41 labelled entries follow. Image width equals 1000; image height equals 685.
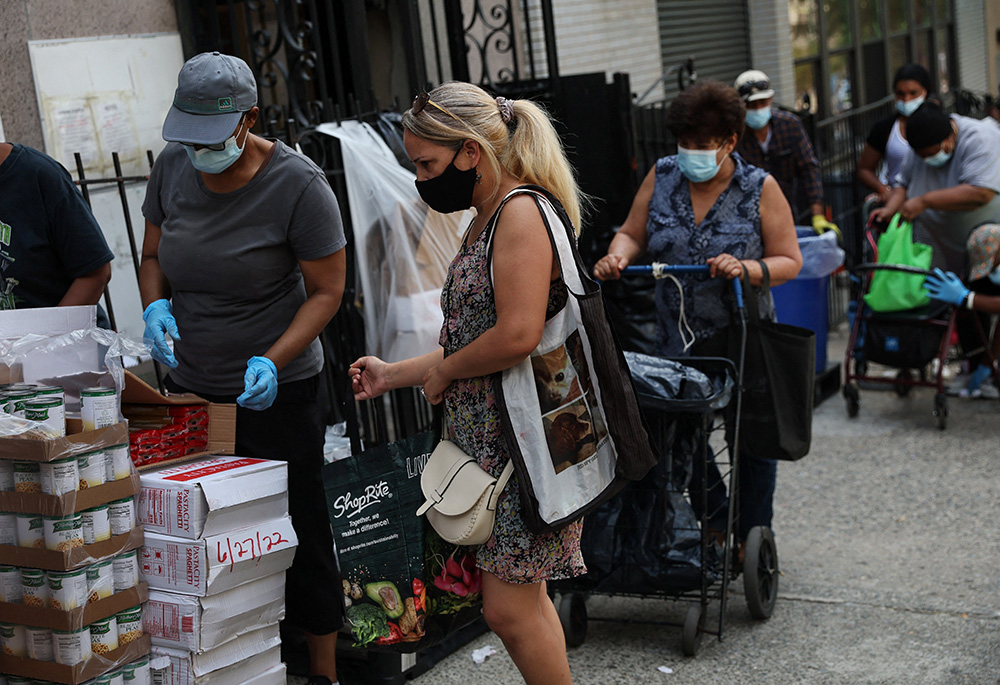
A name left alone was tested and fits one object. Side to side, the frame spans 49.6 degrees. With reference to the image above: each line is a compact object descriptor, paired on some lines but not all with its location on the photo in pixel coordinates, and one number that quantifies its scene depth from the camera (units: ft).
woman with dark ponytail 23.48
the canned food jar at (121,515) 9.45
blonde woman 8.63
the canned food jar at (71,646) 9.15
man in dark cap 20.53
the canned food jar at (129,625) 9.57
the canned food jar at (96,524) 9.21
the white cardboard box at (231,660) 9.78
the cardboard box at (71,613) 9.11
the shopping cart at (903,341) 20.52
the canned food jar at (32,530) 9.16
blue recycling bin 21.39
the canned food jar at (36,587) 9.25
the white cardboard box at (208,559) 9.53
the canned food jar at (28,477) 9.09
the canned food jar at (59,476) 8.93
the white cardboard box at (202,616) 9.64
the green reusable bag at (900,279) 20.65
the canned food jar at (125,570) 9.53
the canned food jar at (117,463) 9.36
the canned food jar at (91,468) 9.12
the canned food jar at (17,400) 8.95
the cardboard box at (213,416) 10.14
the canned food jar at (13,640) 9.47
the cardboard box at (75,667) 9.21
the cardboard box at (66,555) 9.05
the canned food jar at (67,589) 9.07
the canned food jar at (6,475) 9.18
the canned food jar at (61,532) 9.04
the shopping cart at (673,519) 12.17
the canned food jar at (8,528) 9.30
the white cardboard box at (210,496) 9.48
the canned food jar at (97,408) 9.20
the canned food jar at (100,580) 9.29
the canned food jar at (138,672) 9.67
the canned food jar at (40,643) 9.32
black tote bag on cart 12.69
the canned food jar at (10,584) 9.39
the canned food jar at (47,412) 8.84
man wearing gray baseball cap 10.09
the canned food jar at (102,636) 9.34
